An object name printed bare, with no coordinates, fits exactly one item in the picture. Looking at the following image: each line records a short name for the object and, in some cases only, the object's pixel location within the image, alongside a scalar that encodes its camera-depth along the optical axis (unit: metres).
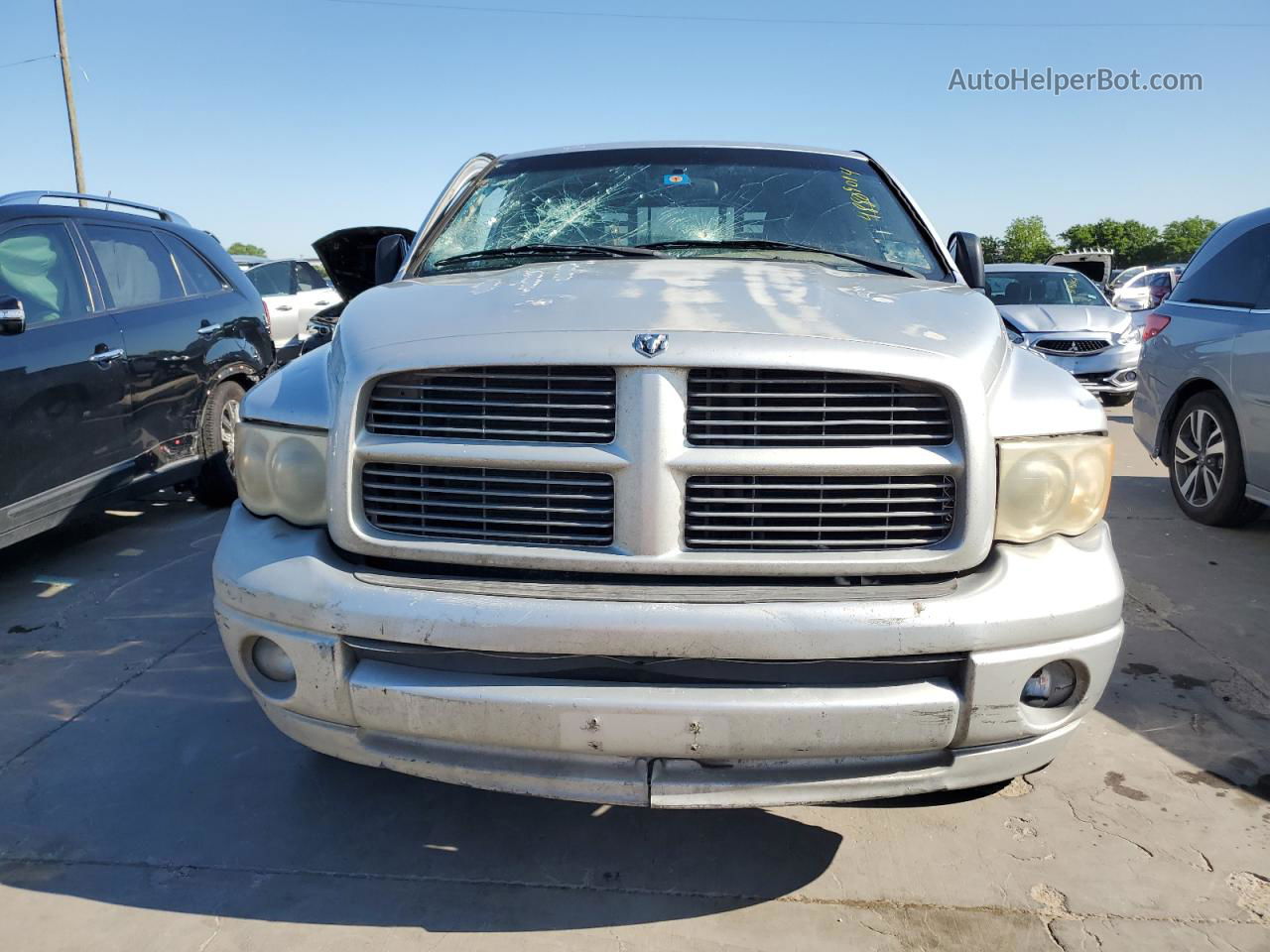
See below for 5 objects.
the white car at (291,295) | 12.67
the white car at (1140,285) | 14.07
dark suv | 4.25
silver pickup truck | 1.92
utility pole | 19.59
